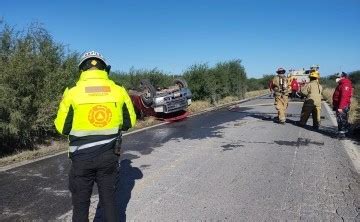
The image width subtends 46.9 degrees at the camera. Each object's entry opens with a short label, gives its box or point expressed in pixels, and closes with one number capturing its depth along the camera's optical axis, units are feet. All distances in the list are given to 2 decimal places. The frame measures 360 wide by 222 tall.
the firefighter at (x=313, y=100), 43.27
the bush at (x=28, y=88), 31.81
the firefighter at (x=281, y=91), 47.92
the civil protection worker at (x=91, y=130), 13.05
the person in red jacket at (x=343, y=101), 37.29
